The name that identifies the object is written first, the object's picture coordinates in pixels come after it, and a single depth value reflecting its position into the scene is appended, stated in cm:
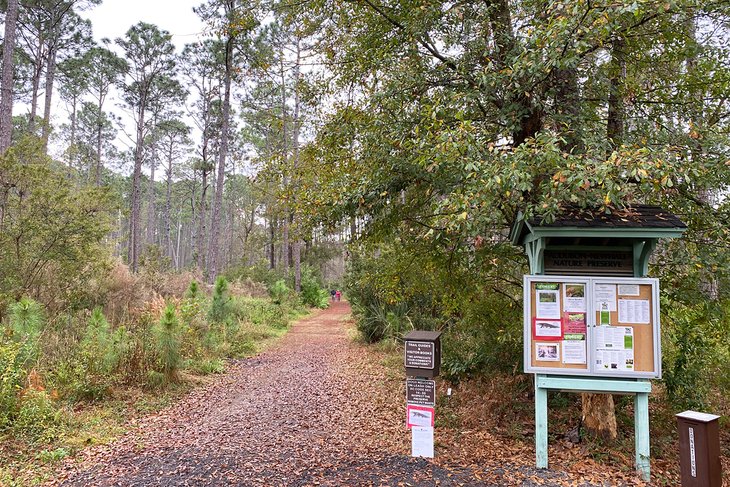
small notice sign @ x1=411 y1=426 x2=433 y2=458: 432
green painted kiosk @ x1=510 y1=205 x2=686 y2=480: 395
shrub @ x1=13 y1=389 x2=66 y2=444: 464
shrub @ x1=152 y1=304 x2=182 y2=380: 668
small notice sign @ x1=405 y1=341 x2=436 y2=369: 439
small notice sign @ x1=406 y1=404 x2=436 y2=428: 429
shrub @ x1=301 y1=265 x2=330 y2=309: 2302
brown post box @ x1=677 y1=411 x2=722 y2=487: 350
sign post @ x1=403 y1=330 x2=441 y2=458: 432
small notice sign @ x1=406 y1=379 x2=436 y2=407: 434
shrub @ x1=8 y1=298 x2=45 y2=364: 608
